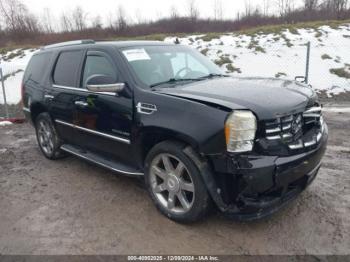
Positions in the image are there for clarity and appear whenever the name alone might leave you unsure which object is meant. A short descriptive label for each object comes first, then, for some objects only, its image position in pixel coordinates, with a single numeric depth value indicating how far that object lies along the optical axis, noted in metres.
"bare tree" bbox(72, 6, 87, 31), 34.28
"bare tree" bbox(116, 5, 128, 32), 26.33
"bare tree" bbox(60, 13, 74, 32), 34.81
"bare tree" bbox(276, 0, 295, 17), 27.85
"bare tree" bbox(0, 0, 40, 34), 28.89
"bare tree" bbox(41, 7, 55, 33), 31.58
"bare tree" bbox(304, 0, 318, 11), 28.30
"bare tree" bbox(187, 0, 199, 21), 28.28
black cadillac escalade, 2.53
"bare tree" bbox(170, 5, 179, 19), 29.23
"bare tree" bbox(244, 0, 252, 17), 31.32
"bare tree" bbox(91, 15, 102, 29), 28.16
